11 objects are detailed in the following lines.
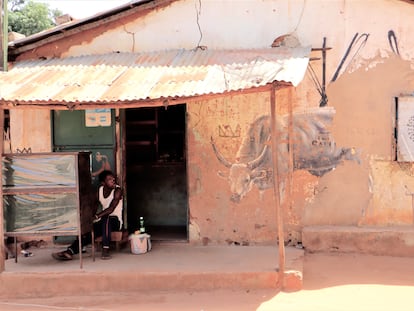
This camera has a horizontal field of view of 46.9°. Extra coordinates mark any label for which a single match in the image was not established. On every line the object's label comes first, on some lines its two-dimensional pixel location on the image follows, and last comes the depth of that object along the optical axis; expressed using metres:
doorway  8.65
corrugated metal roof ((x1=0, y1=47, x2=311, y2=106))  5.23
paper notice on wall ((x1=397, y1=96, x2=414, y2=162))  6.58
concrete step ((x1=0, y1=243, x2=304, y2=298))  5.59
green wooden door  6.95
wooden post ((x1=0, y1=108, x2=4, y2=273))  5.70
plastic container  6.50
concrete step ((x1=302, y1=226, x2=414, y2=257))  6.47
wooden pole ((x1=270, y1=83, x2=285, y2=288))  5.35
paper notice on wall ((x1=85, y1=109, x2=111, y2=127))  6.95
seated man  6.28
